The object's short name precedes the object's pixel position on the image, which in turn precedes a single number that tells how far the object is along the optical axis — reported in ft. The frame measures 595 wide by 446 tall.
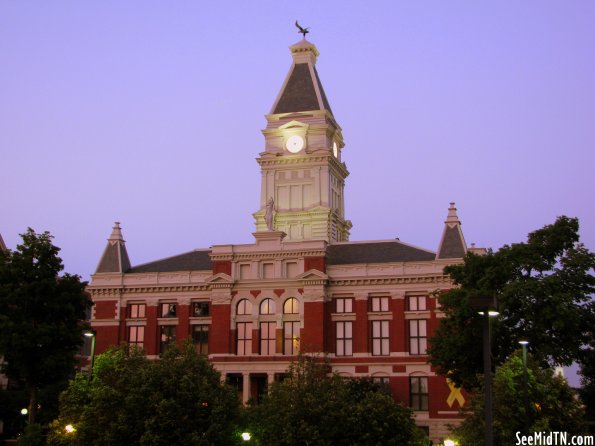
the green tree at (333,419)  151.12
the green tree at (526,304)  188.44
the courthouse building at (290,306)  255.91
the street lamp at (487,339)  92.63
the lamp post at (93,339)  166.24
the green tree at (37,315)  207.21
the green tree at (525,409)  142.20
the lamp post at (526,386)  140.36
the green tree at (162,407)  155.02
